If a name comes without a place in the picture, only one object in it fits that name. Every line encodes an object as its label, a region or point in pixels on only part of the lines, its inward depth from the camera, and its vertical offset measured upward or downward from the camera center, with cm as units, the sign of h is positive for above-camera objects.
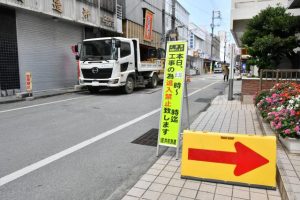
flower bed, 449 -76
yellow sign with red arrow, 354 -117
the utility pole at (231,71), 1193 -3
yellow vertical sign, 461 -39
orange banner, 2544 +421
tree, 968 +125
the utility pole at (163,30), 2940 +427
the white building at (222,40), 8694 +964
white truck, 1291 +35
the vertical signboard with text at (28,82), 1213 -52
